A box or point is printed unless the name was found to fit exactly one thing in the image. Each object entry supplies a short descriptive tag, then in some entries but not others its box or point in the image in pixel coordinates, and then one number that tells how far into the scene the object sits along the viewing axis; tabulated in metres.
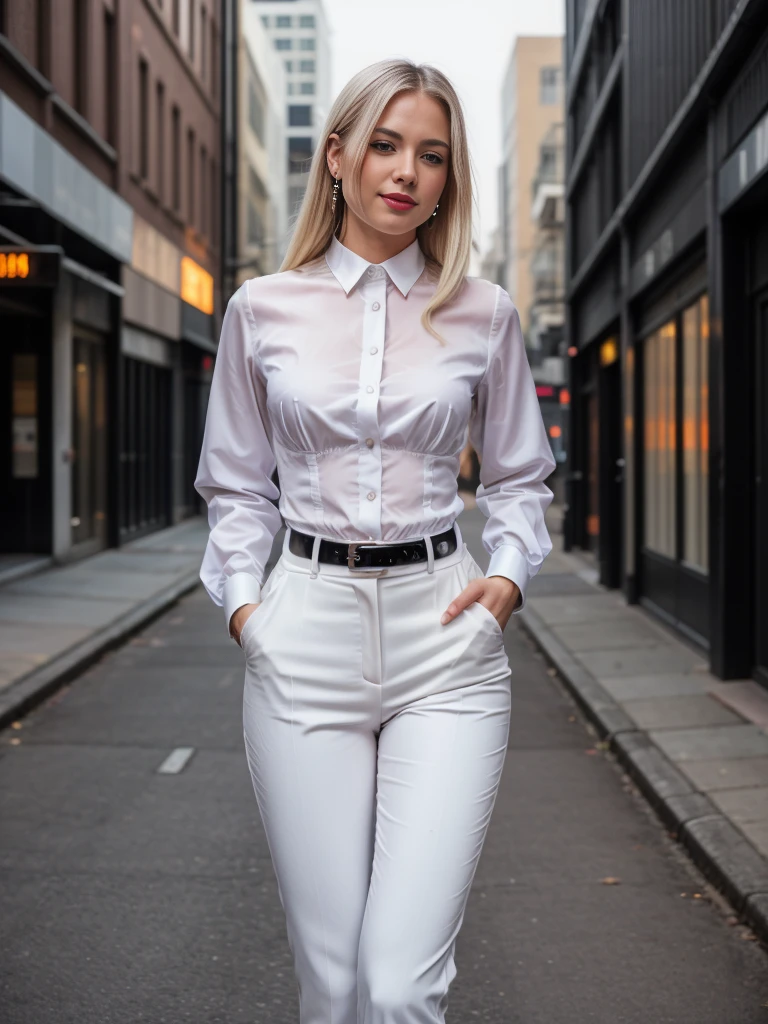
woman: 2.31
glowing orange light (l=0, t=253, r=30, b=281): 12.91
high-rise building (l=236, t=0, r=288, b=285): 42.62
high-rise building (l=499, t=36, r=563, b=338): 69.56
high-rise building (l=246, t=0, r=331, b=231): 144.12
